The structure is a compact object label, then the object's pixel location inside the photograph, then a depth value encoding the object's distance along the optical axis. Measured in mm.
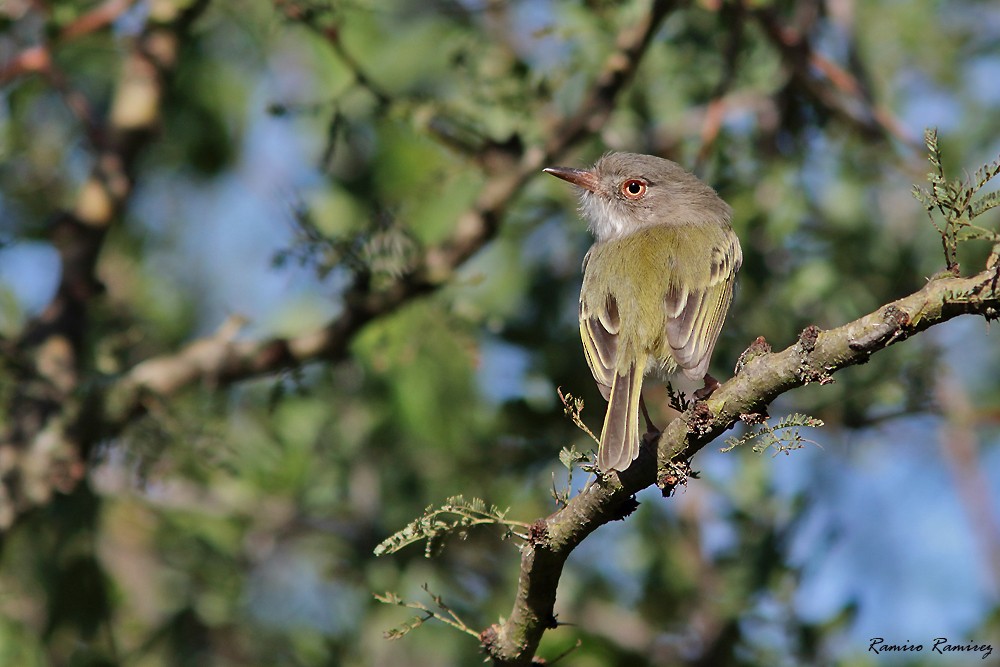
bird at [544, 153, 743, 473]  8242
